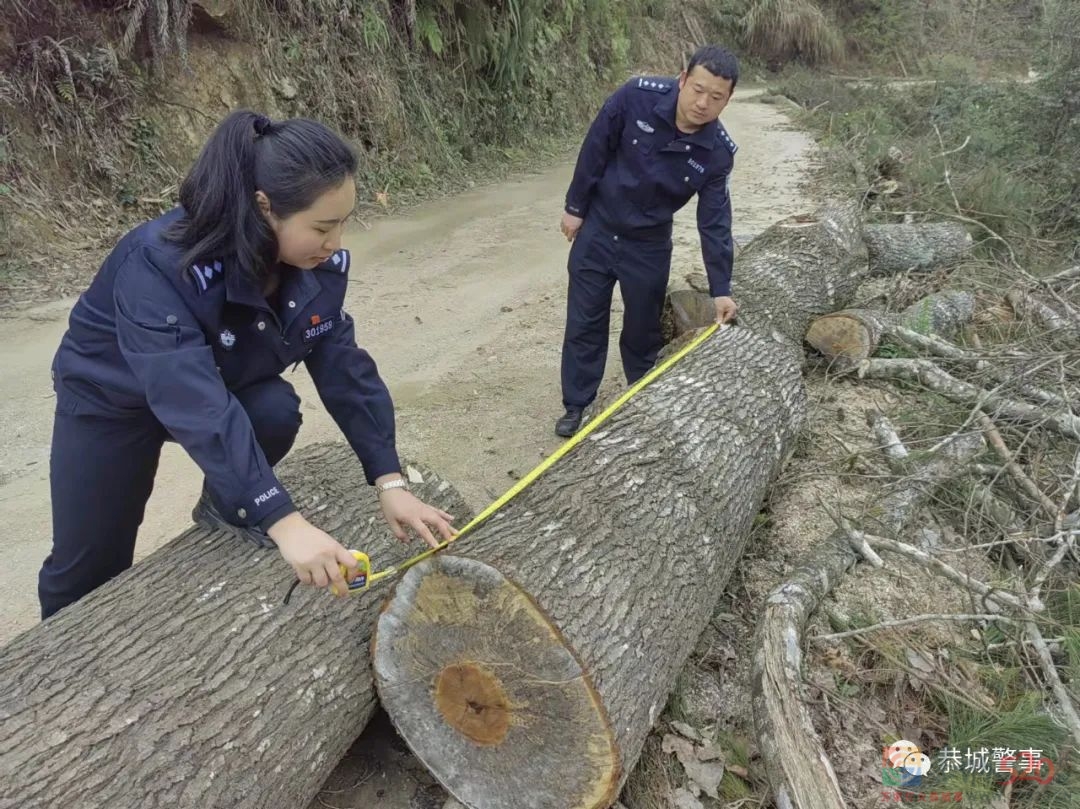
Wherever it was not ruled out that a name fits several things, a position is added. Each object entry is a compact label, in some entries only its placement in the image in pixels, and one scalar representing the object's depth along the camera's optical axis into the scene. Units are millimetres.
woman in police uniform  1603
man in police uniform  3645
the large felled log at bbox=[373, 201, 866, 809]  1919
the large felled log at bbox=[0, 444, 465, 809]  1664
